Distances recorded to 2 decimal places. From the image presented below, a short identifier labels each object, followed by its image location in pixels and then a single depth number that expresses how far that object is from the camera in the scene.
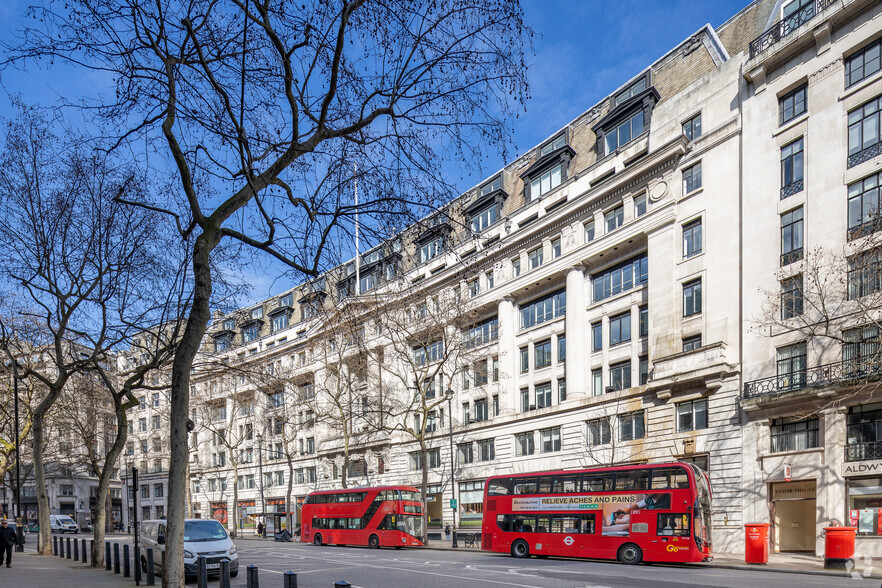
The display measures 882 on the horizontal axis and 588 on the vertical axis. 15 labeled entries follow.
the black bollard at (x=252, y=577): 10.73
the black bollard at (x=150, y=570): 16.34
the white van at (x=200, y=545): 18.58
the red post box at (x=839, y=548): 20.88
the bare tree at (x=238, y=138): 10.00
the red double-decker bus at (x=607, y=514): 22.59
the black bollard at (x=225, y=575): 11.55
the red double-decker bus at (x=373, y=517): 35.53
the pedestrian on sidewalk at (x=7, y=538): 23.47
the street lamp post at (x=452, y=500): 37.14
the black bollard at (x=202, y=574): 13.14
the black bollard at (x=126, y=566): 18.19
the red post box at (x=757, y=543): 23.14
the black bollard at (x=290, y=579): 8.71
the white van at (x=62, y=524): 66.31
